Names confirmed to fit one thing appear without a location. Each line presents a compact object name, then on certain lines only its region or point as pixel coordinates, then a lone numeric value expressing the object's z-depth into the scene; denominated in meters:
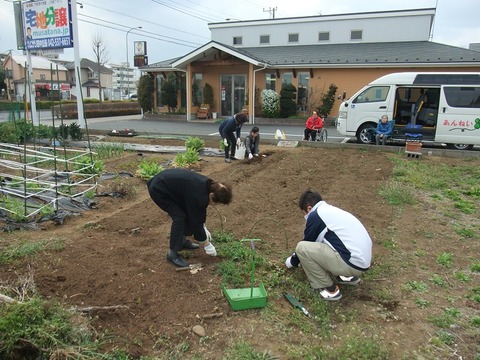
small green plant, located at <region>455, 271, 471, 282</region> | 3.72
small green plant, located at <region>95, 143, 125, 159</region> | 9.42
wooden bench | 20.77
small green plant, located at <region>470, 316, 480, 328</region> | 3.00
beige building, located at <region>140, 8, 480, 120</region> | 18.05
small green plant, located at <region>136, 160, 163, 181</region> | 7.17
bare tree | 38.50
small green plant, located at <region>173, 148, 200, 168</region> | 8.46
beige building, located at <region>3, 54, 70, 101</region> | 48.47
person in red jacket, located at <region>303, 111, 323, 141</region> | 11.95
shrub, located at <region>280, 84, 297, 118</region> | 18.75
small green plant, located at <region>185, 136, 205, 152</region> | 9.71
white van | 10.57
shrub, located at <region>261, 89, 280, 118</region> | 18.78
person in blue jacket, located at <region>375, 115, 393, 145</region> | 11.15
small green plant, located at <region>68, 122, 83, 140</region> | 12.07
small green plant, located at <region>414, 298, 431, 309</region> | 3.26
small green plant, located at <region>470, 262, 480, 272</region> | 3.91
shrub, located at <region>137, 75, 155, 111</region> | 22.59
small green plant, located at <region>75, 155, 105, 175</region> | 6.70
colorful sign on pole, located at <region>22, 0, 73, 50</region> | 14.49
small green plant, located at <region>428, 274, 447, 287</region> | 3.63
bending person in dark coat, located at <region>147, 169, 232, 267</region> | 3.45
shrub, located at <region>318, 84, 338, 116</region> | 18.30
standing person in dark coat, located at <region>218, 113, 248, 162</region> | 9.08
